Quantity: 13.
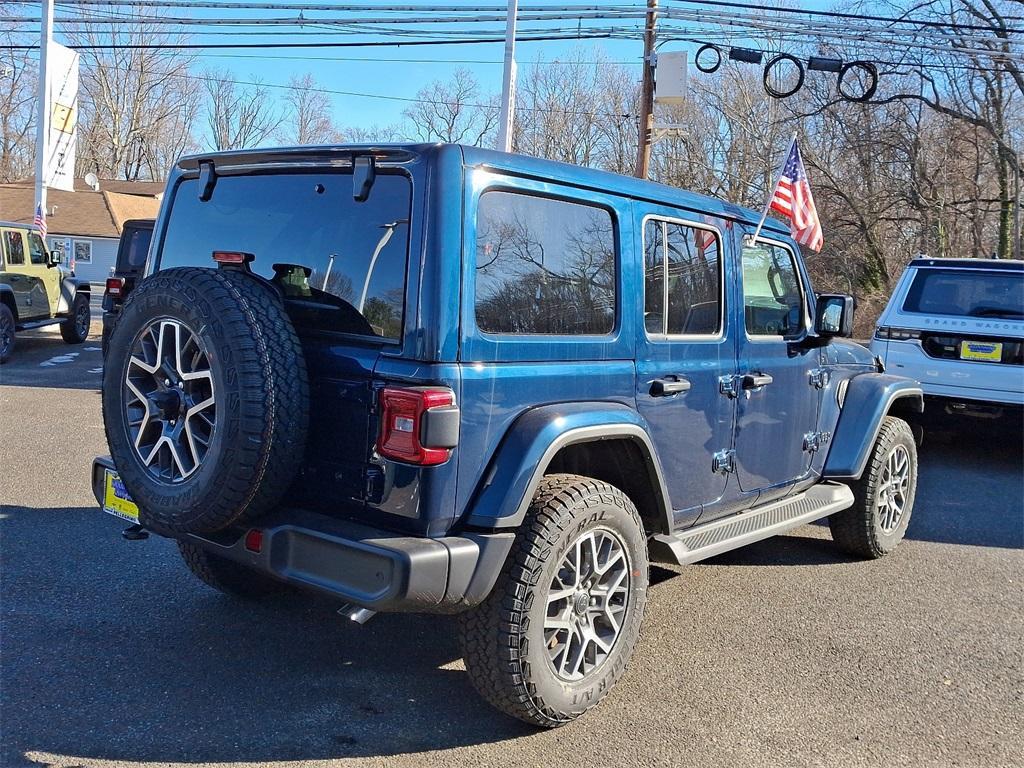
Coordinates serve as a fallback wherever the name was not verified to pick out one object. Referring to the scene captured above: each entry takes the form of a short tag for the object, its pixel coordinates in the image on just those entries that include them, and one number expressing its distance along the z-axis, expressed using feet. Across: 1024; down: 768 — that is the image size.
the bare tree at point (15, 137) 159.12
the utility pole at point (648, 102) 51.72
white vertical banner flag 54.39
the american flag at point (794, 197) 18.33
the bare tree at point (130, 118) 179.93
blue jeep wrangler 9.16
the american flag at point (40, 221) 52.80
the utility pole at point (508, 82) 50.11
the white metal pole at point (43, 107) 53.52
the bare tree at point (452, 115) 125.39
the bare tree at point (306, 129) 162.50
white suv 24.61
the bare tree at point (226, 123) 179.93
